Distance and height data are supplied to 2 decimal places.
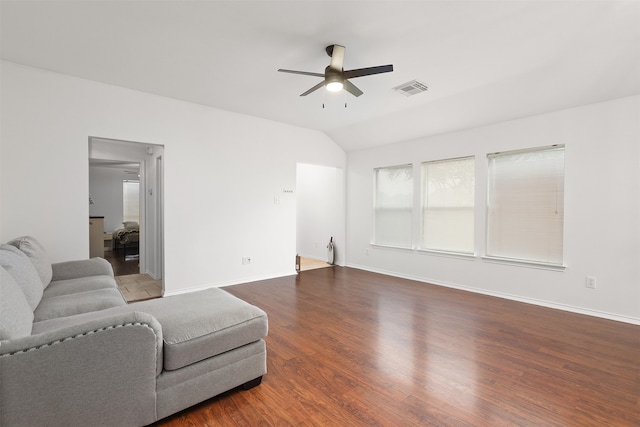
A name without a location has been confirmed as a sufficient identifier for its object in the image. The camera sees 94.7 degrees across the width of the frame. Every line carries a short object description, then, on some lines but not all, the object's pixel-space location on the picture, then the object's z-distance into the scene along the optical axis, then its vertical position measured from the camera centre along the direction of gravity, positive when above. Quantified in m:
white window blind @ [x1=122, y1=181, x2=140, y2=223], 10.15 +0.22
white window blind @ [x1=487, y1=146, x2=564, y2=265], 3.89 +0.07
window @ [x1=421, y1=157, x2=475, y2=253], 4.76 +0.07
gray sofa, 1.28 -0.76
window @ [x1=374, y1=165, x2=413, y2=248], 5.59 +0.07
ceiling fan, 2.71 +1.29
